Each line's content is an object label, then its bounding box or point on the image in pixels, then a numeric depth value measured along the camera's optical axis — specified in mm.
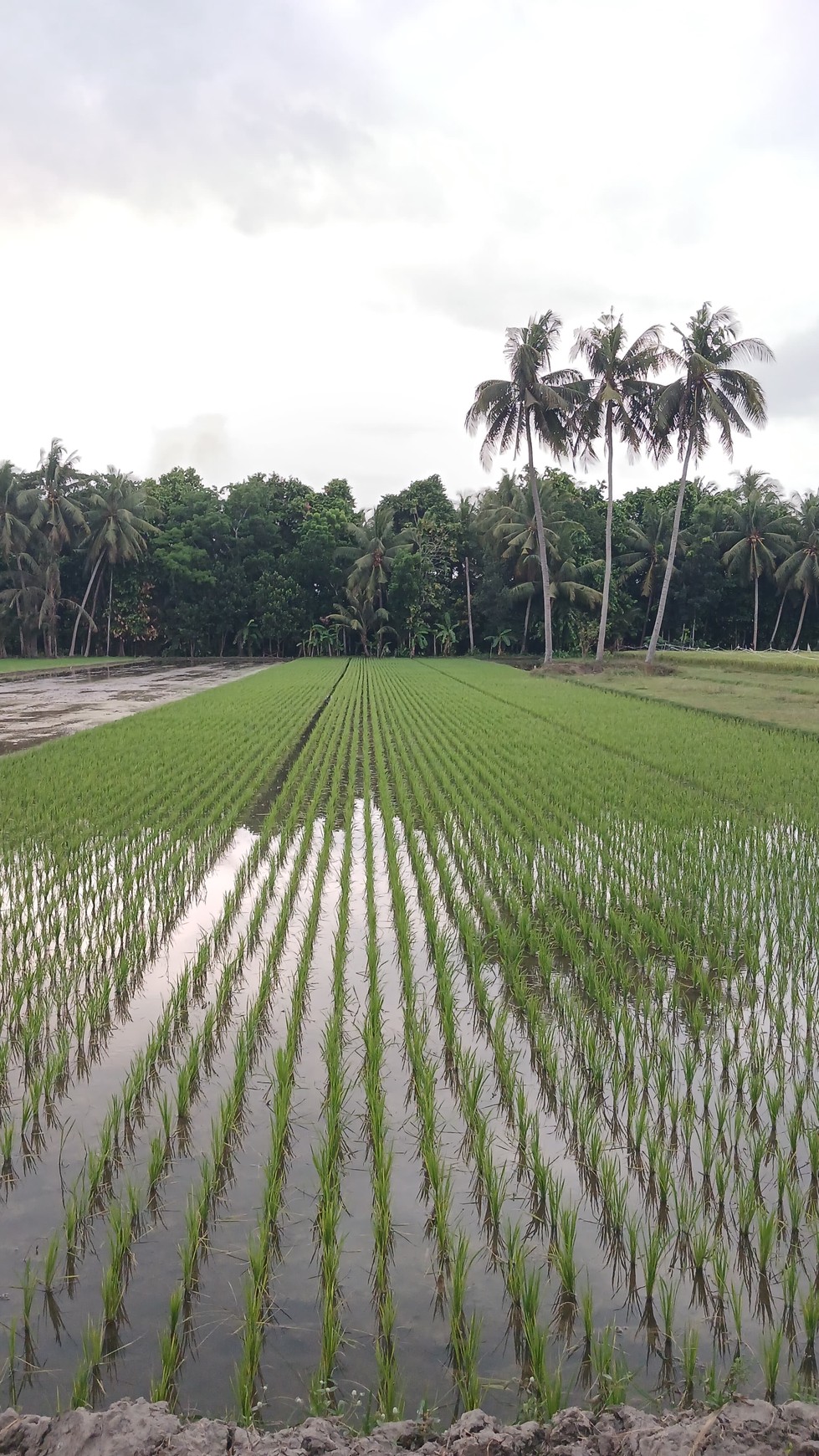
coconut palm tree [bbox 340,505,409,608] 41125
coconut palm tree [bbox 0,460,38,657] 37094
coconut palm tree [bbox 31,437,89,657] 38312
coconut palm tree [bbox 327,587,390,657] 41844
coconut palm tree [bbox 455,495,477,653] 43562
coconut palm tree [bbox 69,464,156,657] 38719
